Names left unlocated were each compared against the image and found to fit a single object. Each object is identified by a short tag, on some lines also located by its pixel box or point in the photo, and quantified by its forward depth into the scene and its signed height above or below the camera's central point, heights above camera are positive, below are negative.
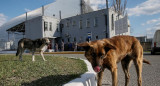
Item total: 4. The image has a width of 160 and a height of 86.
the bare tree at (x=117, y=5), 31.57 +10.96
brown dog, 2.18 -0.23
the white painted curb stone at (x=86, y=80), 2.49 -0.91
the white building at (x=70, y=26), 21.06 +3.87
